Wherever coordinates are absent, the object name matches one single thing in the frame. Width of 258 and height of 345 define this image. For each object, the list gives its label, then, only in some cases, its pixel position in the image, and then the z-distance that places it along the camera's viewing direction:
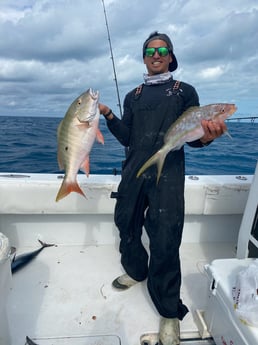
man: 2.25
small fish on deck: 3.13
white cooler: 1.64
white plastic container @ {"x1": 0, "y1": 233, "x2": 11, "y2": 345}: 1.61
